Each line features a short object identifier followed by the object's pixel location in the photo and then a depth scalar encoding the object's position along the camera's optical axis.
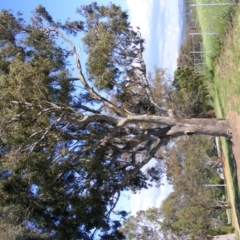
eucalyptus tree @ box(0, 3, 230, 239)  11.34
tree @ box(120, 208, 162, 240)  23.58
